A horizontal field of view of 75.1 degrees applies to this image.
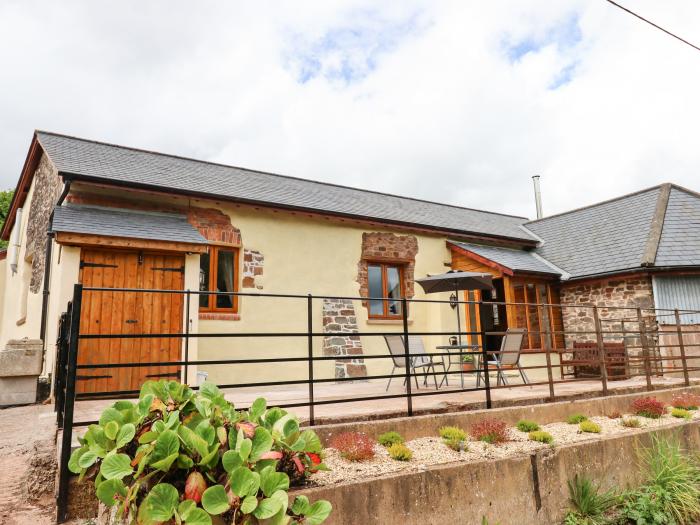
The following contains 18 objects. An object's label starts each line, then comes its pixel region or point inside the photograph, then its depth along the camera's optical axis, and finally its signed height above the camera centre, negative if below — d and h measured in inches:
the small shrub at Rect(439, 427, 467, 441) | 172.1 -35.6
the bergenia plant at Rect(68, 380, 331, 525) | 88.3 -24.2
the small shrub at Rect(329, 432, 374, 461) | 146.0 -34.1
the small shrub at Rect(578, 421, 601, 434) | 195.1 -39.3
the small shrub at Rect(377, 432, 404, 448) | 164.1 -35.2
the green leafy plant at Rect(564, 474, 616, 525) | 157.2 -59.1
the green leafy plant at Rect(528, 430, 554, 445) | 177.5 -39.0
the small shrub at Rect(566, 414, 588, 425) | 213.6 -38.9
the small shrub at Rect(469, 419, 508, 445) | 176.7 -36.6
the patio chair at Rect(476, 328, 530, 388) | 253.1 -5.5
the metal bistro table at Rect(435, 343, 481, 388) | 273.6 -5.0
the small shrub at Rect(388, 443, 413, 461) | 149.8 -36.7
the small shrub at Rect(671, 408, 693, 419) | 233.9 -41.5
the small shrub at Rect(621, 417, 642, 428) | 209.6 -40.7
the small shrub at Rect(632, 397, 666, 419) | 230.8 -37.7
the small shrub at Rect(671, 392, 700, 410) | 259.6 -39.3
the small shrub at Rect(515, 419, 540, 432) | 193.9 -37.6
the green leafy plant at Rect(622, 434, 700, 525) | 164.7 -59.7
